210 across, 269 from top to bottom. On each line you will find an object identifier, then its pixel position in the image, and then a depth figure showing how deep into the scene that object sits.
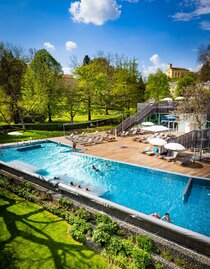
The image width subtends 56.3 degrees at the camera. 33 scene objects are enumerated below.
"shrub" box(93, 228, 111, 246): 6.55
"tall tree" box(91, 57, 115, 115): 33.21
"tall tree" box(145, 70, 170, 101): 40.41
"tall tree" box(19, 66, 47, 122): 29.88
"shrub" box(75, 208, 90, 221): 7.83
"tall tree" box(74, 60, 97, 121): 32.50
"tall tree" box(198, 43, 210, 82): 35.38
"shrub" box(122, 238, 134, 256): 6.17
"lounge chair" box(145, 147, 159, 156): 16.51
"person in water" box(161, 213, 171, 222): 8.06
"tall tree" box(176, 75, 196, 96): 51.02
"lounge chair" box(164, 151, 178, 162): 14.87
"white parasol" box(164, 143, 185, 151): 13.85
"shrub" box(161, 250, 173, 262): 5.98
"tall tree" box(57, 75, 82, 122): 31.51
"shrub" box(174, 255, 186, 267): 5.75
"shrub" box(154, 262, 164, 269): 5.69
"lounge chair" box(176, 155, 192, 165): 14.18
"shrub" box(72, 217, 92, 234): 7.21
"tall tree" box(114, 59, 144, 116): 35.38
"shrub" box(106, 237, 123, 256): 6.31
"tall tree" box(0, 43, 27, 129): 26.27
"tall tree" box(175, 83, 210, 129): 18.61
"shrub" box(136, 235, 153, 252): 6.21
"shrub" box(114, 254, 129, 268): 5.82
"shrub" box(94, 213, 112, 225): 7.31
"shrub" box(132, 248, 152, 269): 5.67
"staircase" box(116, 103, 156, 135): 25.56
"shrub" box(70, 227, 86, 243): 6.88
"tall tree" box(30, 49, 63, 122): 30.39
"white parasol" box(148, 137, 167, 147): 15.09
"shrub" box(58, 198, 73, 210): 8.70
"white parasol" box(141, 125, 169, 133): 18.92
